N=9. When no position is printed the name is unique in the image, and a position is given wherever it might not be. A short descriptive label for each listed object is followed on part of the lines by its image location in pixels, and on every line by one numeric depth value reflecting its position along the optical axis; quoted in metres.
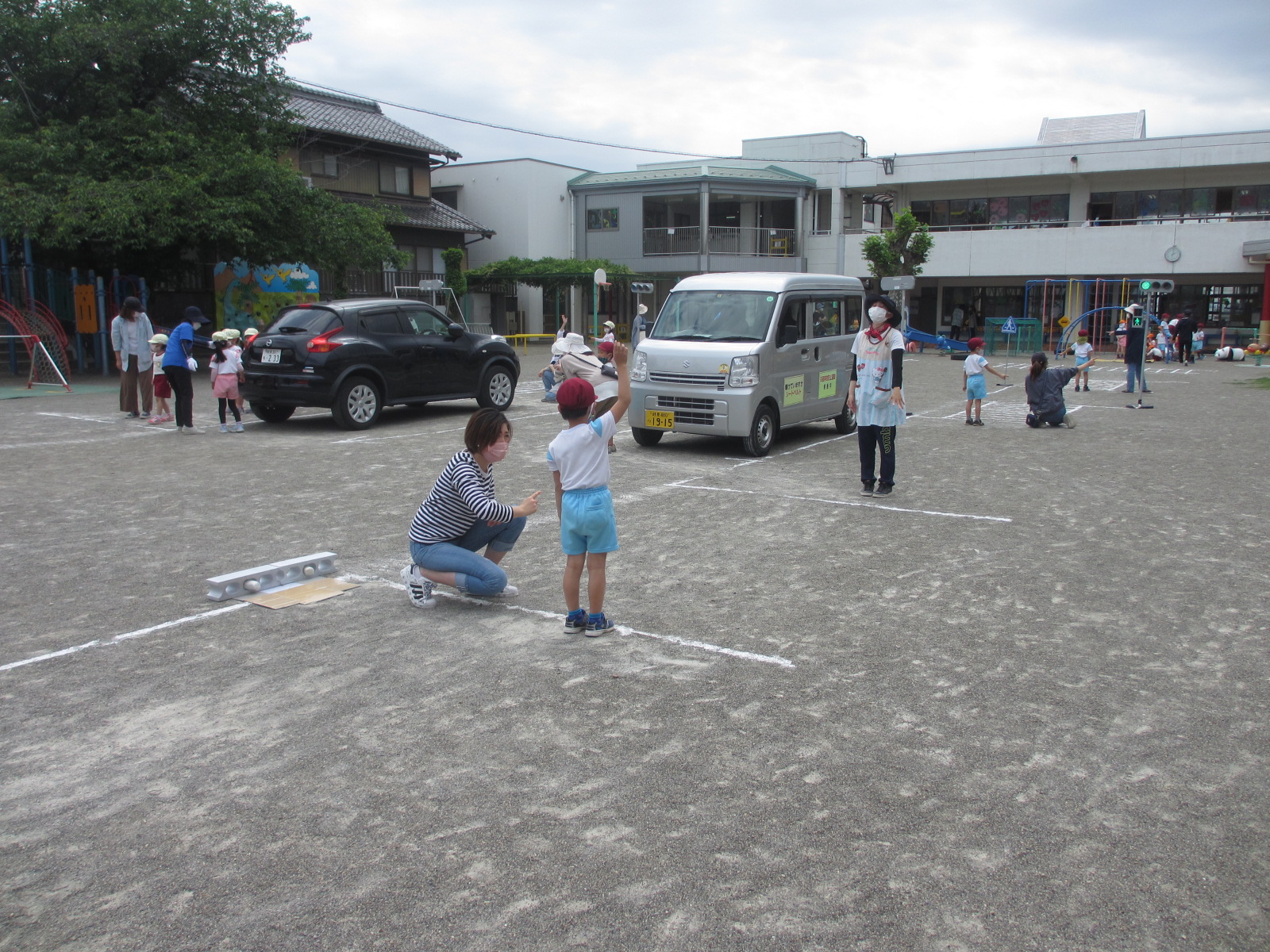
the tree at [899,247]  37.69
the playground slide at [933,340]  33.47
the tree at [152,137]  19.44
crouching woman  5.62
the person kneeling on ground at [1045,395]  14.59
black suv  12.95
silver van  11.32
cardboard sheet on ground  5.93
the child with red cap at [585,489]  5.19
